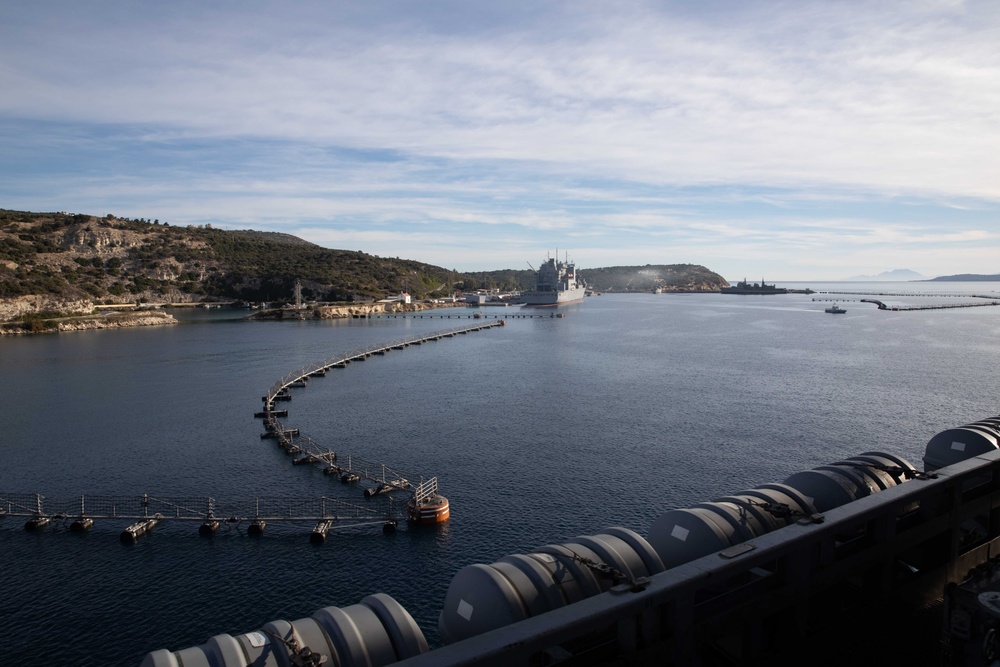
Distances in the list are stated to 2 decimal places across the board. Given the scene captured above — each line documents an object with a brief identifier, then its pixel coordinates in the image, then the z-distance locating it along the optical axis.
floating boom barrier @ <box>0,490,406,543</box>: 30.52
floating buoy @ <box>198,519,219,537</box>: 29.83
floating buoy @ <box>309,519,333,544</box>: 28.83
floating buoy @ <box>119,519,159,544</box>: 28.98
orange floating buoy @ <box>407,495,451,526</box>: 30.28
